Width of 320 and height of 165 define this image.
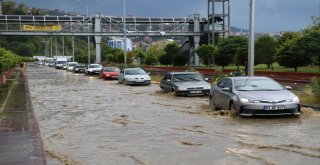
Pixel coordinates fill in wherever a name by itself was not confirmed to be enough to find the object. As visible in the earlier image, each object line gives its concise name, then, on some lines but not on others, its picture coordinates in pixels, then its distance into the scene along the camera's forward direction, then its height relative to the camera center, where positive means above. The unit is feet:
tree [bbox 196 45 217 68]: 214.69 +1.57
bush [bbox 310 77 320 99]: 58.03 -3.84
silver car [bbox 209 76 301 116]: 46.21 -4.04
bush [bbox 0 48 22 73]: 109.83 -1.31
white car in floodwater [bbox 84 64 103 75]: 198.80 -5.50
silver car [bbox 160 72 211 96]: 78.64 -4.64
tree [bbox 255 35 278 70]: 162.60 +1.79
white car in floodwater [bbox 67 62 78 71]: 282.15 -6.14
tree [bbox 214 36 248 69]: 178.54 +2.35
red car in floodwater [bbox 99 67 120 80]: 153.81 -5.46
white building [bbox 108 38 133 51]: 557.74 +13.31
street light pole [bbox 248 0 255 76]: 77.92 +1.64
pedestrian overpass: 257.75 +15.49
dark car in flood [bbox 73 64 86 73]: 238.27 -6.16
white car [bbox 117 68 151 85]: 117.91 -5.19
